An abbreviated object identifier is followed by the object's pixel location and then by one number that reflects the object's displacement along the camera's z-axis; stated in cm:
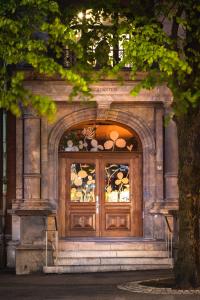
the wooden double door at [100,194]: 2436
